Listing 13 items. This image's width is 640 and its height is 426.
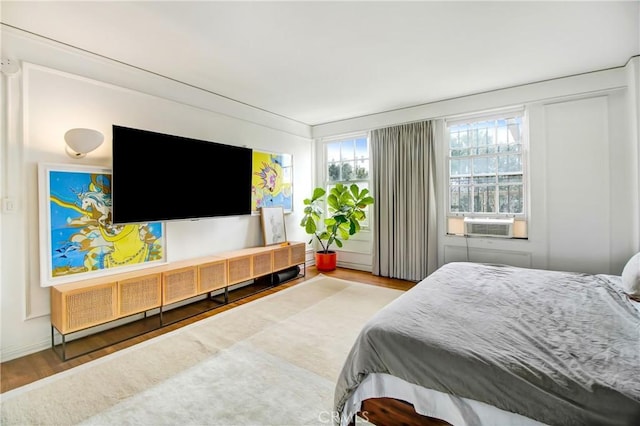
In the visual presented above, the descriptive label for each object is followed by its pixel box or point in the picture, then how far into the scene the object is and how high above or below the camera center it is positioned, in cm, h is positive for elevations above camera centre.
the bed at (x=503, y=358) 116 -67
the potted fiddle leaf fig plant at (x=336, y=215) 509 -3
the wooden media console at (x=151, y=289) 249 -75
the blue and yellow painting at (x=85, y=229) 264 -13
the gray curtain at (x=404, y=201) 455 +19
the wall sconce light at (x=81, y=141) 262 +69
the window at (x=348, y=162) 545 +98
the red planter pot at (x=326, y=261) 538 -87
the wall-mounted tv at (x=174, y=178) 289 +43
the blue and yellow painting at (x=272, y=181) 463 +55
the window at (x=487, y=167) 405 +65
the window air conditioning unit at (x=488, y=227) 395 -22
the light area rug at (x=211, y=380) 178 -119
